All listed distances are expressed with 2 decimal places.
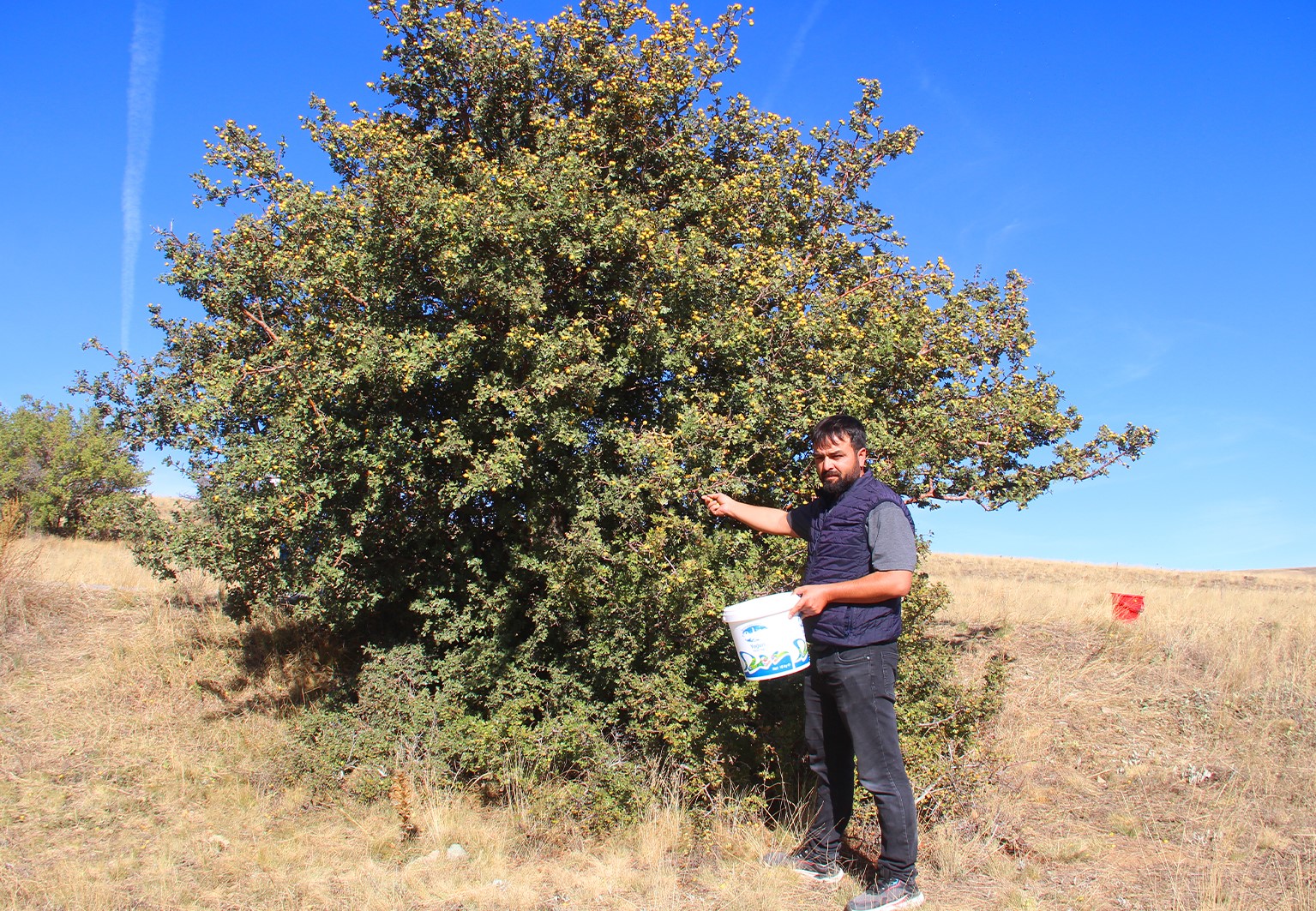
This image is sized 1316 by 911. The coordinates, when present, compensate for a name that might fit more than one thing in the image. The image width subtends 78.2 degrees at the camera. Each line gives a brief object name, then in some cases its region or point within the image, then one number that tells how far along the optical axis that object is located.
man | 3.81
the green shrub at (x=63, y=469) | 21.16
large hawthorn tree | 5.73
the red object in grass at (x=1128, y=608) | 10.88
